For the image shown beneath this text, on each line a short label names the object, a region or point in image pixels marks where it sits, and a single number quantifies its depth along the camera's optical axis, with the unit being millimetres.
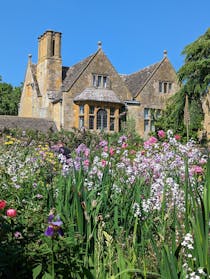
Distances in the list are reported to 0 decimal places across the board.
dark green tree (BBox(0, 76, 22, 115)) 38193
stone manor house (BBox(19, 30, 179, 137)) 22166
